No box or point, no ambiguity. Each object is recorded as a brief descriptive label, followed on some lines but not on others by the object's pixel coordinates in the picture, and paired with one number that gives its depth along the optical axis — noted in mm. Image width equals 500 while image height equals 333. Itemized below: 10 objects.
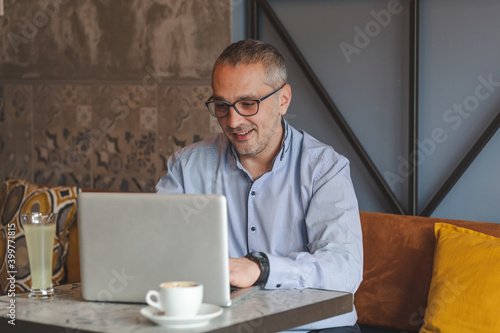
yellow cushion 2978
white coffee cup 2216
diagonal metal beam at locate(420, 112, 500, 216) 3425
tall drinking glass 2544
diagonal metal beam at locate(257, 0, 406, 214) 3678
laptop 2333
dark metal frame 3482
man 2875
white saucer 2210
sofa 3013
